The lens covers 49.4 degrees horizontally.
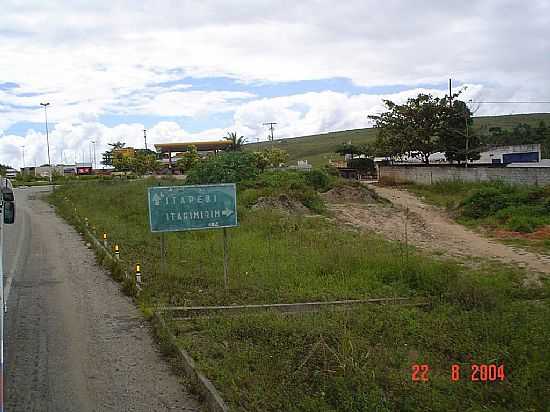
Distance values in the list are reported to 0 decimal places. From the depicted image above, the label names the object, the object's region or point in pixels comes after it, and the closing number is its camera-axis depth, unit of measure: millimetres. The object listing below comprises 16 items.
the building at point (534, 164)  45431
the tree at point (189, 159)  61188
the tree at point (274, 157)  64225
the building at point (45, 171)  103025
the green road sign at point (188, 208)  11984
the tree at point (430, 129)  50375
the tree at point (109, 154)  114112
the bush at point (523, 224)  23506
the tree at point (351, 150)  78438
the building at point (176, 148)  88588
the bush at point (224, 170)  40281
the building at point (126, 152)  88375
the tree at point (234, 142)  72062
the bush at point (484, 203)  28500
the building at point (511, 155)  50219
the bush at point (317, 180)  42469
